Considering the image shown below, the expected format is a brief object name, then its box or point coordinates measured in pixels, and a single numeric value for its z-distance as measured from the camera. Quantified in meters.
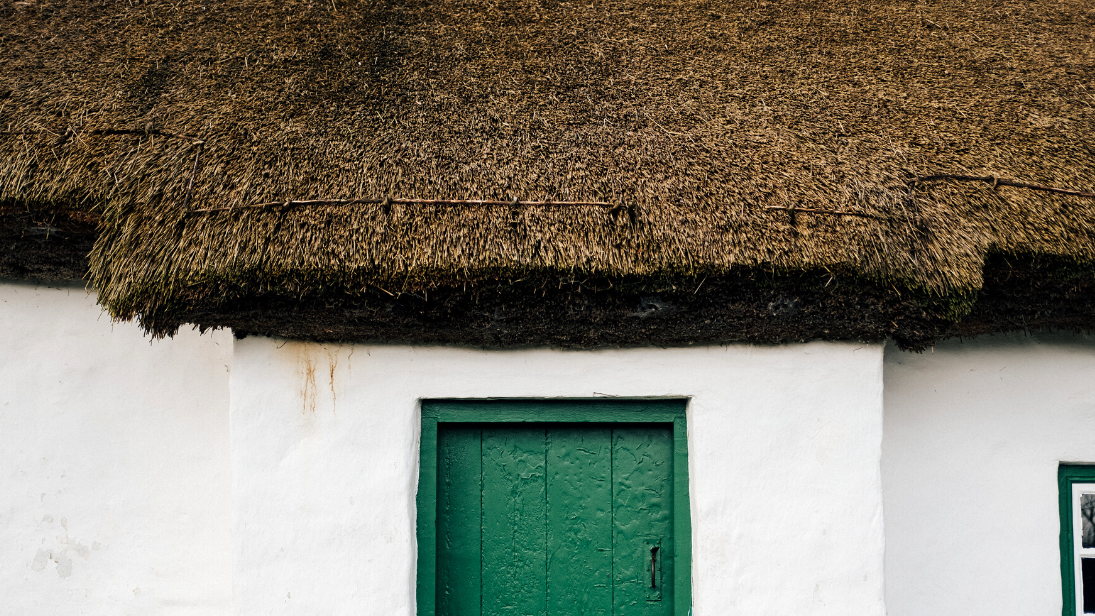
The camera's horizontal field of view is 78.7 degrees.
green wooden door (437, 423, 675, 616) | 2.83
